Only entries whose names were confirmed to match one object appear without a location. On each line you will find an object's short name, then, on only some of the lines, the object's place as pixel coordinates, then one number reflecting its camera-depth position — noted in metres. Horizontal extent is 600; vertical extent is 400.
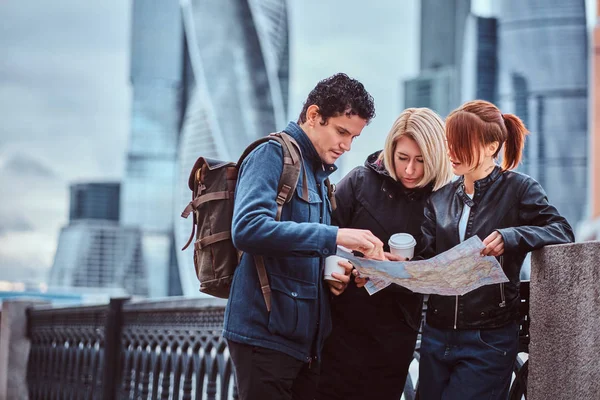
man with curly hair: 2.84
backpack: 3.02
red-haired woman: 2.98
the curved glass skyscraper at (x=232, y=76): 89.56
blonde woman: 3.34
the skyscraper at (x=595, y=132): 93.38
